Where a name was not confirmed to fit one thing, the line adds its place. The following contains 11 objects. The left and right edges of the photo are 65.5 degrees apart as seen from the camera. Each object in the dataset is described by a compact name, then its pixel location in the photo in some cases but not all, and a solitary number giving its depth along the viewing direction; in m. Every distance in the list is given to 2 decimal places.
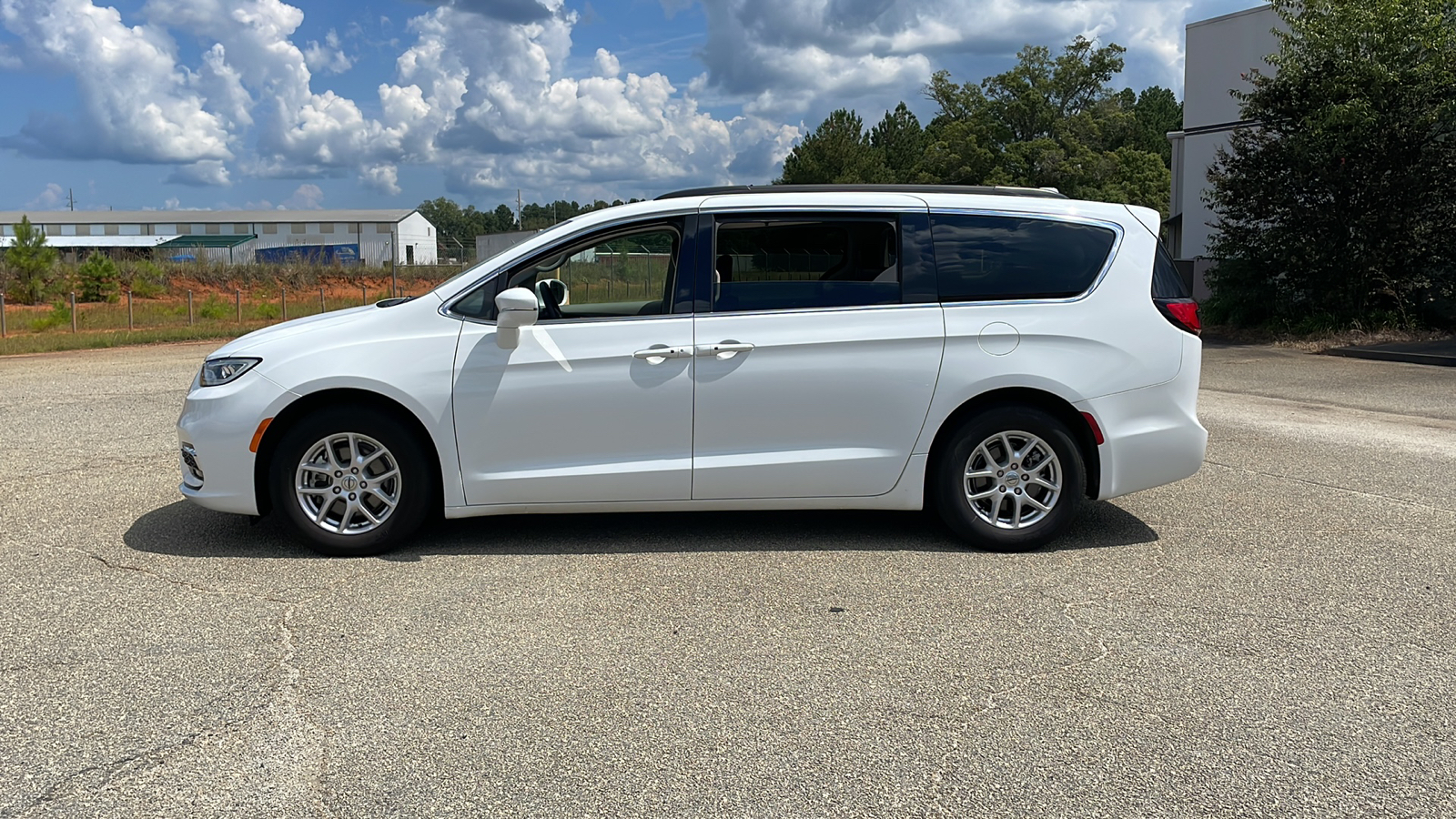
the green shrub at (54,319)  26.66
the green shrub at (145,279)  43.84
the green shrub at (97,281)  40.31
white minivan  5.45
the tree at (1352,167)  18.00
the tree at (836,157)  70.88
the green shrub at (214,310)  31.53
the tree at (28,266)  38.56
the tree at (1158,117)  87.06
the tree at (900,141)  81.41
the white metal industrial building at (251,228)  99.19
